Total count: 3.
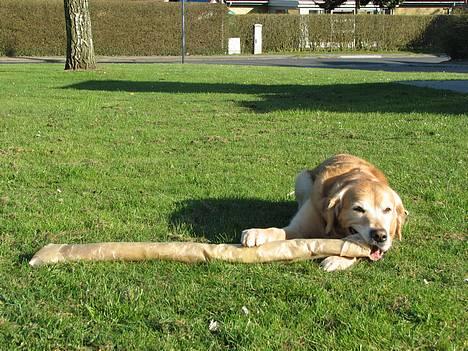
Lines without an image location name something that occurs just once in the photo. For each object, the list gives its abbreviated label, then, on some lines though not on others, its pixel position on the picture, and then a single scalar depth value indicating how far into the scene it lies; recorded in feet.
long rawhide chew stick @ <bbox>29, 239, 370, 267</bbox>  12.84
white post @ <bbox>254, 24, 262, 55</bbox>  135.85
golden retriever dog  12.94
